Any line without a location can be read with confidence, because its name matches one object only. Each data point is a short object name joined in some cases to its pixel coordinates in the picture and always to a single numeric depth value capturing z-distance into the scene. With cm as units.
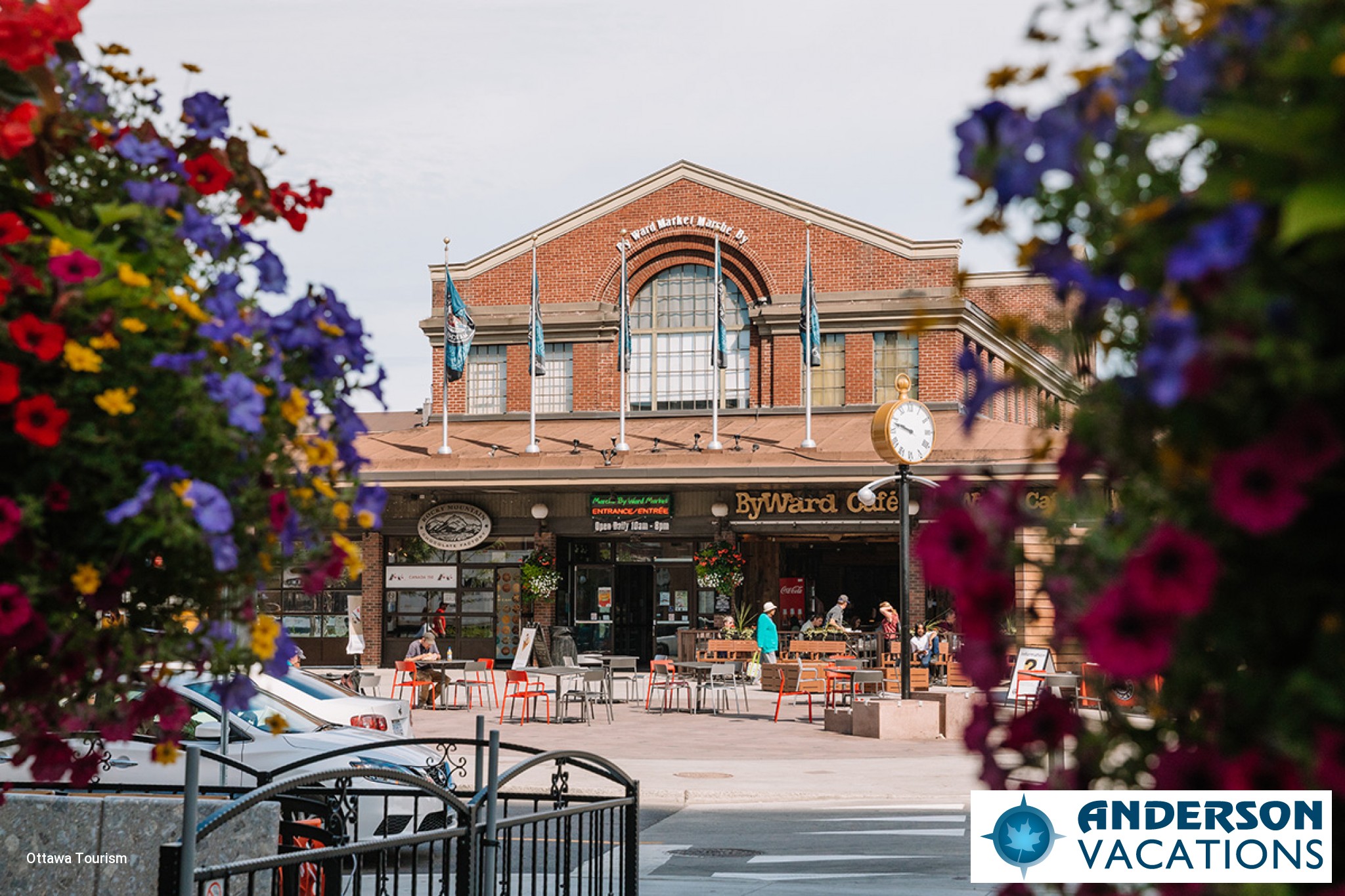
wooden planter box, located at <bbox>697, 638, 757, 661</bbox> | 2795
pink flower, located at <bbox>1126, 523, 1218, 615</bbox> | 125
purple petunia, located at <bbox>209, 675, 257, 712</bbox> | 284
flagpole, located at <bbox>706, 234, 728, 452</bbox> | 3172
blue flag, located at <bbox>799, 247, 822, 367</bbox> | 3120
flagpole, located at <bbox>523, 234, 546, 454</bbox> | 3241
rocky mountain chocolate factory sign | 3259
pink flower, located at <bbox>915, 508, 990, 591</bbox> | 145
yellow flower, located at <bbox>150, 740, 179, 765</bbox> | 297
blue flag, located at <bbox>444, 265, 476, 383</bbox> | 3225
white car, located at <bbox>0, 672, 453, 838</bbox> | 968
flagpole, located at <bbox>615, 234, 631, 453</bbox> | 3238
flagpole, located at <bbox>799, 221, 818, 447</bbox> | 3034
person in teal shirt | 2612
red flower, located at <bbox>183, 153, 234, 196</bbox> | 280
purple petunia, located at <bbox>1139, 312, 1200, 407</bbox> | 123
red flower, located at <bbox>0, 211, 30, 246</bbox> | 240
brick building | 3091
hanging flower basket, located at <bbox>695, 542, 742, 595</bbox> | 3070
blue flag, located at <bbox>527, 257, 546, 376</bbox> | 3316
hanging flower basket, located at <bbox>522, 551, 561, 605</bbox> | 3180
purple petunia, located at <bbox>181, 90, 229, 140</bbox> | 290
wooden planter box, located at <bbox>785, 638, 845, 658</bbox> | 2603
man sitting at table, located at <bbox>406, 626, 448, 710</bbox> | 2370
